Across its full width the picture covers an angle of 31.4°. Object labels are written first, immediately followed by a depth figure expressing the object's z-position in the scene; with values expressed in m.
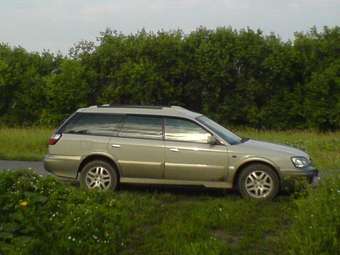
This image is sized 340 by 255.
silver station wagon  9.97
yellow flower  6.30
